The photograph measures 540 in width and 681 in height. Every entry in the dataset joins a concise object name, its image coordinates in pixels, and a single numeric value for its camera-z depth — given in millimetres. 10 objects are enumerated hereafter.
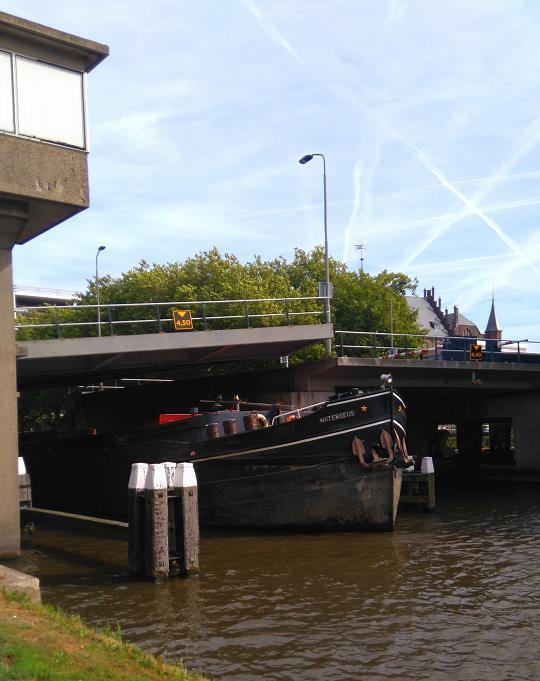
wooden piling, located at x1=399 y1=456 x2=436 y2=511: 24516
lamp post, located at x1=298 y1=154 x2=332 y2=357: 26547
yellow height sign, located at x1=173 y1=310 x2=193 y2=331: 23781
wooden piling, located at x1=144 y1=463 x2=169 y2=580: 13523
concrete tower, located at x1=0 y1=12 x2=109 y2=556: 13750
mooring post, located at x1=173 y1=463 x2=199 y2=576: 14055
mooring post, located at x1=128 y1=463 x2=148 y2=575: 13766
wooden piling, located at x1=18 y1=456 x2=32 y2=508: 19875
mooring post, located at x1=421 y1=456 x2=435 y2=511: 24406
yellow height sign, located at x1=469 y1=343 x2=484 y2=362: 31688
